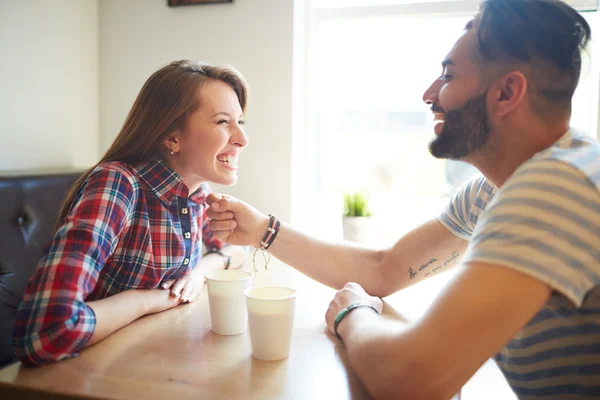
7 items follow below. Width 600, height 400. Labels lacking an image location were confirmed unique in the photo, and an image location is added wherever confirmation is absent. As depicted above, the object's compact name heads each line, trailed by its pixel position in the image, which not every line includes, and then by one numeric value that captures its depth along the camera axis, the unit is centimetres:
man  78
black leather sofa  166
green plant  225
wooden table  84
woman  97
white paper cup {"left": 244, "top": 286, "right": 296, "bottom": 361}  96
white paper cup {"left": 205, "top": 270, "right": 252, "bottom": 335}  110
